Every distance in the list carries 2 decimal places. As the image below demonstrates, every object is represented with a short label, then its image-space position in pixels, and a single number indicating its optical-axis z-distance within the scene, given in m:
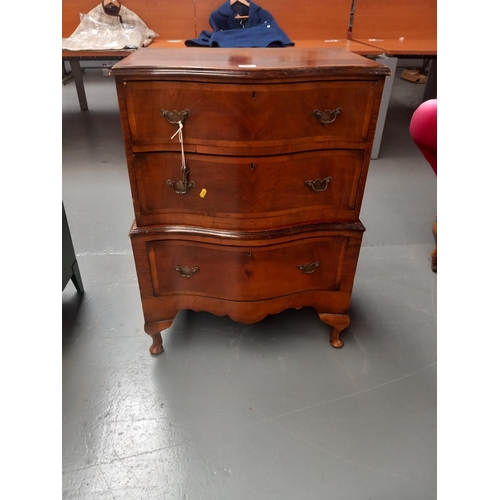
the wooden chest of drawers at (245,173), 1.10
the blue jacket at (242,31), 2.92
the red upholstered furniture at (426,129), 1.66
